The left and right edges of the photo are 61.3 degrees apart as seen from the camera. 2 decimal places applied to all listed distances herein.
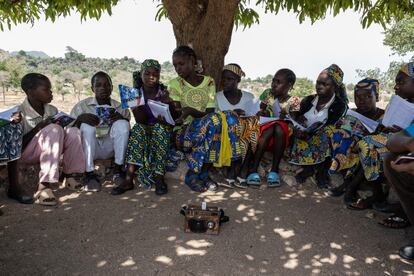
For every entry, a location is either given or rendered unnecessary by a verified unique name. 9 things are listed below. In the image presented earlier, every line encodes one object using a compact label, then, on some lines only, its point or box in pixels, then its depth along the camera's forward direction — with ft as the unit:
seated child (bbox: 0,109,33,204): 11.42
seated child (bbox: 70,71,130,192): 13.42
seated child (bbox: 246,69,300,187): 14.07
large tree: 16.75
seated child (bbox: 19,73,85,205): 12.29
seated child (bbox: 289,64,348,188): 14.01
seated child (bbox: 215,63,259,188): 14.15
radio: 10.14
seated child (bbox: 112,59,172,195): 13.28
